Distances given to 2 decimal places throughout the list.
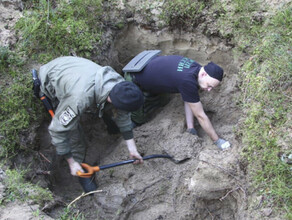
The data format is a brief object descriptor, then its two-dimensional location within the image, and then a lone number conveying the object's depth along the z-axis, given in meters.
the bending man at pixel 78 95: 2.65
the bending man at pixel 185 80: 3.23
